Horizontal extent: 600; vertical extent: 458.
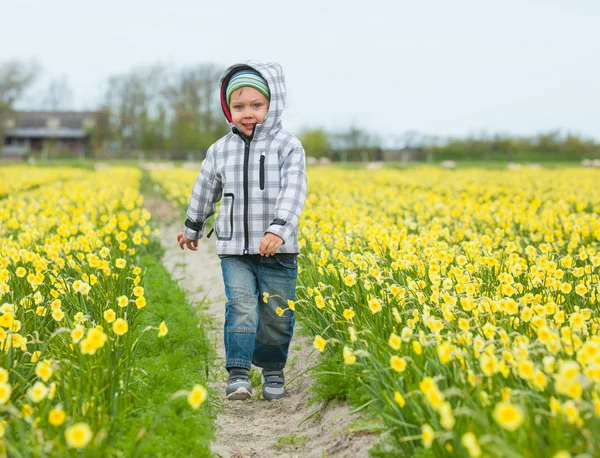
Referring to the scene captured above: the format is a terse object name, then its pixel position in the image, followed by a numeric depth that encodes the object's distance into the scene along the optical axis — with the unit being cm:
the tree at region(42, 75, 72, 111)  7656
